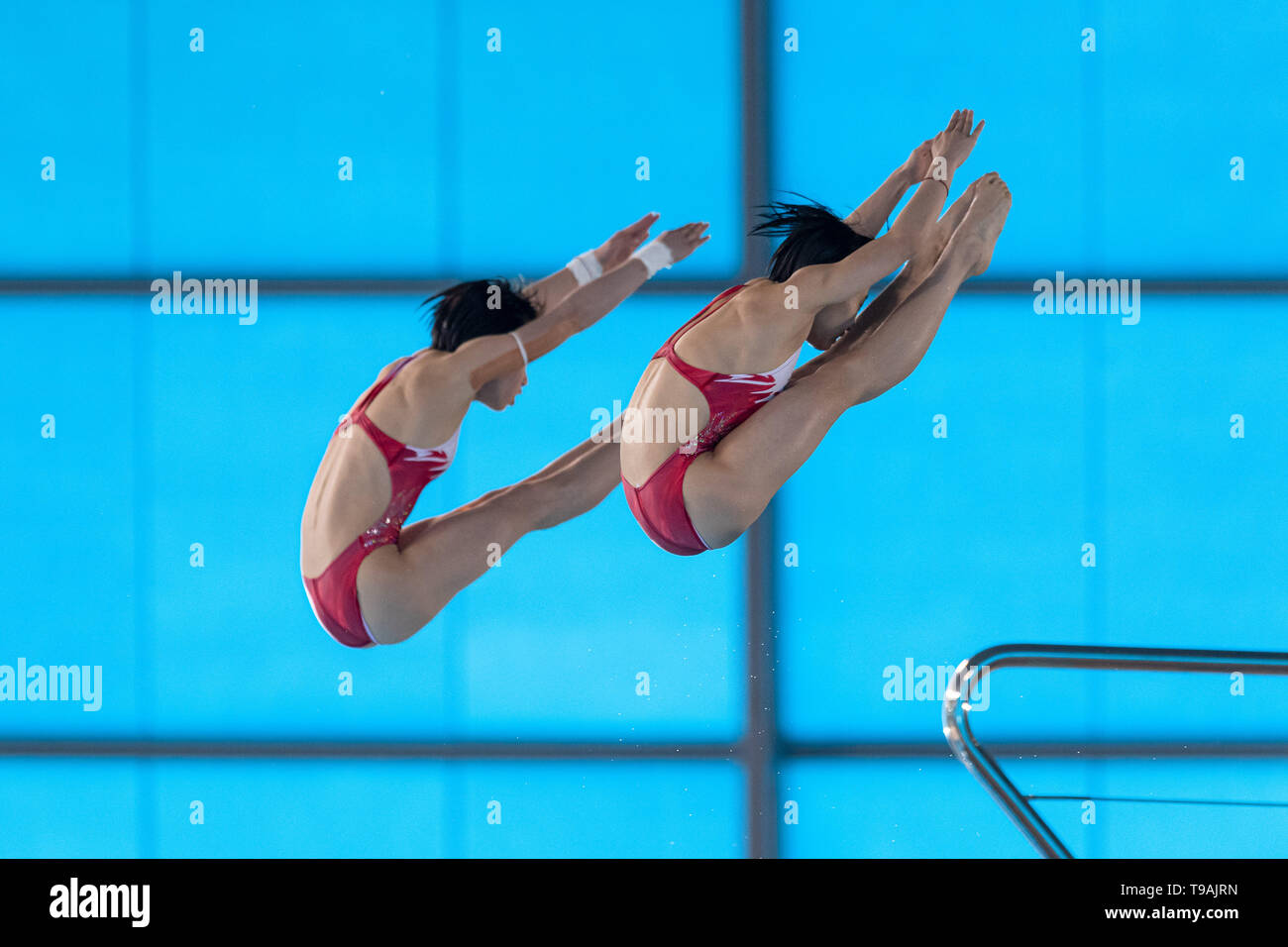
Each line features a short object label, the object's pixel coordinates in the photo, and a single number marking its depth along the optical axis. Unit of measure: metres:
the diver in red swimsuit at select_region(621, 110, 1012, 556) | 5.69
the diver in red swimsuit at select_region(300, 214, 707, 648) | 5.75
